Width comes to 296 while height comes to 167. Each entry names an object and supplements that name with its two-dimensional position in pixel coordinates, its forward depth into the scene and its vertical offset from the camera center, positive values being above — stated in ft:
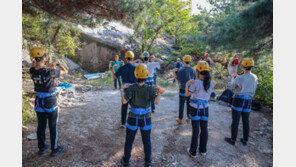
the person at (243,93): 11.96 -0.86
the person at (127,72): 13.19 +0.77
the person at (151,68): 17.13 +1.46
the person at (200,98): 10.41 -1.10
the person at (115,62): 27.20 +3.30
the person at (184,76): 14.82 +0.53
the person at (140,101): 8.74 -1.12
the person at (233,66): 13.96 +1.46
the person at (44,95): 9.09 -0.91
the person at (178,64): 29.43 +3.30
